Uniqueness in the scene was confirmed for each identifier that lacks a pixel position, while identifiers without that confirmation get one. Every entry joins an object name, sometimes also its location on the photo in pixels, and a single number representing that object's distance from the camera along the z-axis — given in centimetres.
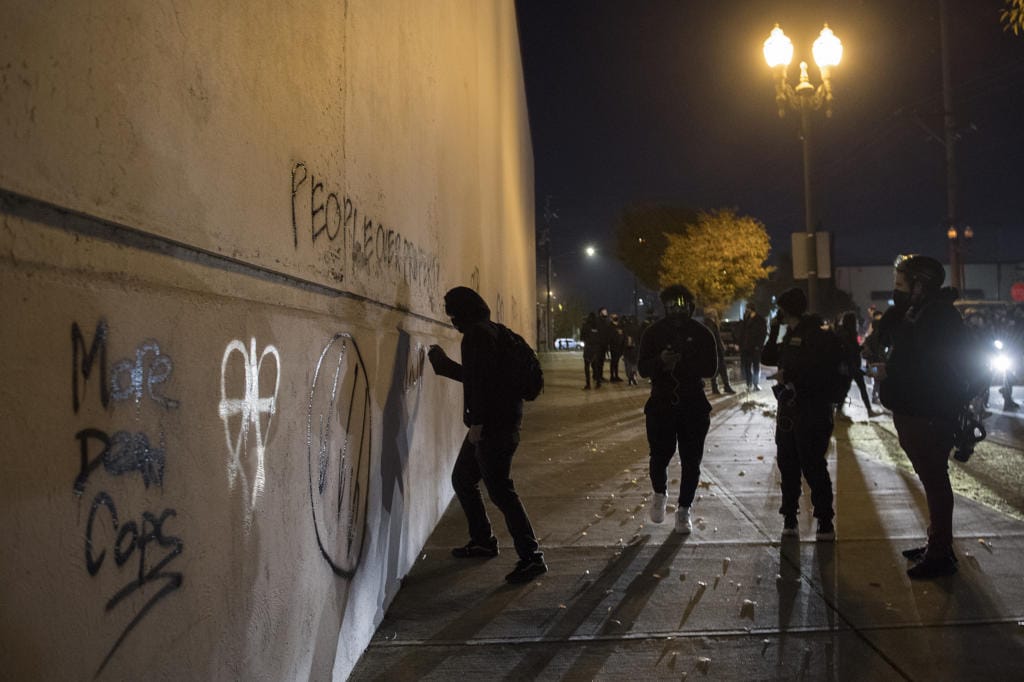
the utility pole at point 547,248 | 5359
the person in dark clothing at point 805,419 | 558
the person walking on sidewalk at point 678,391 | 577
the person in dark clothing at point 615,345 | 1970
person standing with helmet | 466
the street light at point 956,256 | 2355
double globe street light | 1156
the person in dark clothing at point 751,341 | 1669
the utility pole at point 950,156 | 2312
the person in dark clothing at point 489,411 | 478
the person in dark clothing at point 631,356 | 1981
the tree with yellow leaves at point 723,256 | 4578
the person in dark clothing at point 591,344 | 1839
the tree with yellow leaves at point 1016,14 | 571
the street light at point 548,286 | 4881
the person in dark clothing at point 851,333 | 1153
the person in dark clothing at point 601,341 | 1870
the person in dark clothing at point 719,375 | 1611
